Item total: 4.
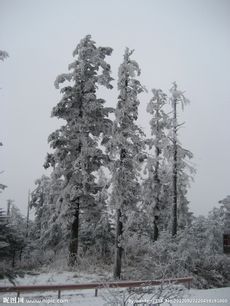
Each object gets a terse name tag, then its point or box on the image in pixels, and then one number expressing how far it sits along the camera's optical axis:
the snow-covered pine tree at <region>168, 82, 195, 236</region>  27.66
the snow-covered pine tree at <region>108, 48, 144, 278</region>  20.25
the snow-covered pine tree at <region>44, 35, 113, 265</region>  21.14
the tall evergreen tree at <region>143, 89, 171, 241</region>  30.30
